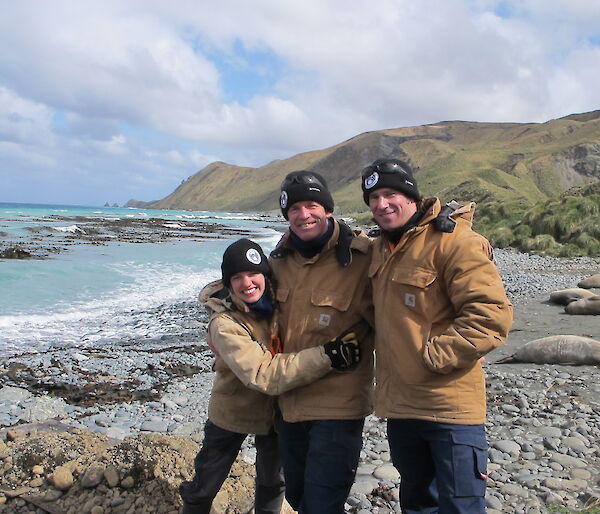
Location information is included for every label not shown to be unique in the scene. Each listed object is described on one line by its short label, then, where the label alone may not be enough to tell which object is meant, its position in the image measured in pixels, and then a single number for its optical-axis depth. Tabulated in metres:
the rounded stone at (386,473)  4.53
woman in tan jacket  2.77
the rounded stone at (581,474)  4.27
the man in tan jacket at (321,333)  2.79
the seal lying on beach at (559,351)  7.32
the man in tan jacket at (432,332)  2.51
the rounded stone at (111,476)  3.80
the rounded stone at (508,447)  4.83
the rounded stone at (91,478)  3.84
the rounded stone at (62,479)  3.85
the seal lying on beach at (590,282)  14.34
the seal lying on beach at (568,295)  11.99
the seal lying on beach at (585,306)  10.84
